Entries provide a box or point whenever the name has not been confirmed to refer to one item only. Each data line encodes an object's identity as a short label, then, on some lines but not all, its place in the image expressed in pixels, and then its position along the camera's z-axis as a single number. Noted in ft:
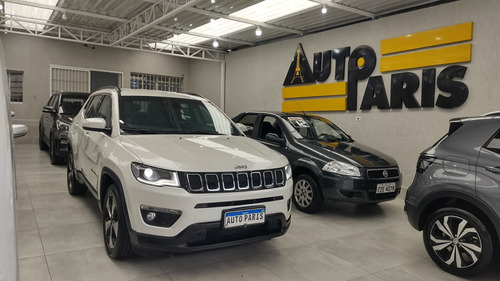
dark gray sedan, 13.94
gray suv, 8.77
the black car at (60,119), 21.84
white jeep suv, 7.85
